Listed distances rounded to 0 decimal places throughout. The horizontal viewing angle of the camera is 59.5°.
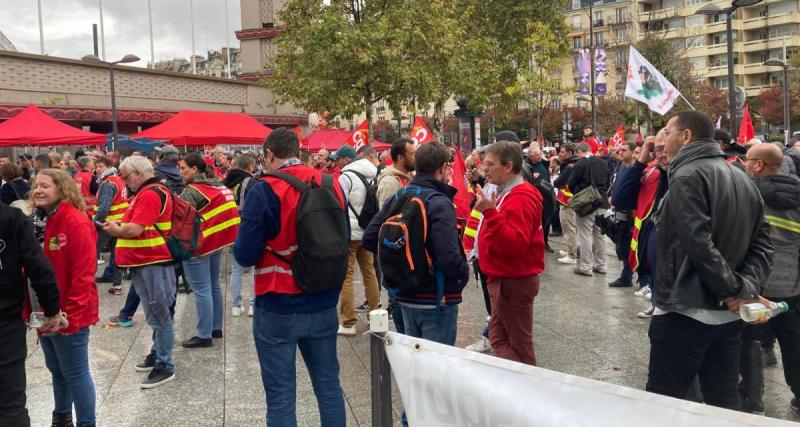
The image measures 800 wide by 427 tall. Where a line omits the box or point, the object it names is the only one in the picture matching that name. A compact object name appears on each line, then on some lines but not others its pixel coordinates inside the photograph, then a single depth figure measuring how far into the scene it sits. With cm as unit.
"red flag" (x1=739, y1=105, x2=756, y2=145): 1100
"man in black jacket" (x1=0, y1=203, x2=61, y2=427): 366
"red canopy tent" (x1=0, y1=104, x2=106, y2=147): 1327
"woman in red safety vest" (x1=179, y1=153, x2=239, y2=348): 646
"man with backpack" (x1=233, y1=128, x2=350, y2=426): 367
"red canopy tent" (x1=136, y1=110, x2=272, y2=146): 1423
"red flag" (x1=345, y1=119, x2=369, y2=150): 1446
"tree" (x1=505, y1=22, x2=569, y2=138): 2938
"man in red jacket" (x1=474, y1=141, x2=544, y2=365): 441
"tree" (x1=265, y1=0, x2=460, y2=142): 1969
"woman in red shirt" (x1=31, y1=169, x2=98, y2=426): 428
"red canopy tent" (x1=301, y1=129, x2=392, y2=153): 2188
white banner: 164
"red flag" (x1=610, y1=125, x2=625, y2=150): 1661
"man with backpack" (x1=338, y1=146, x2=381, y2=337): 666
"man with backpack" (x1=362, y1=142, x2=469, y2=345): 398
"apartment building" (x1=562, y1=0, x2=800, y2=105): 7362
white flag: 1044
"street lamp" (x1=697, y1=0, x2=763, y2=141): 1280
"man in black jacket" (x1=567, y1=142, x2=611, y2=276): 1005
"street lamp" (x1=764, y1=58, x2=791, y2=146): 2645
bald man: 460
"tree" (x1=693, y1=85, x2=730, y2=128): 6072
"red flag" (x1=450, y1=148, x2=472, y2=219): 620
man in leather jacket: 327
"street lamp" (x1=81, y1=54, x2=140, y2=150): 2258
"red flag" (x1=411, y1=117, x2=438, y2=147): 1034
